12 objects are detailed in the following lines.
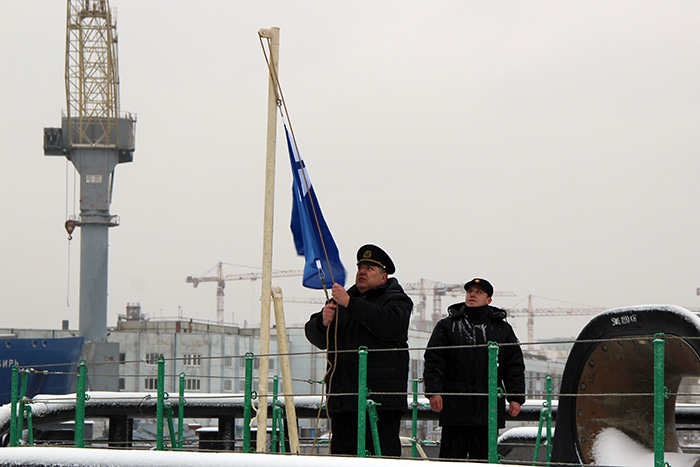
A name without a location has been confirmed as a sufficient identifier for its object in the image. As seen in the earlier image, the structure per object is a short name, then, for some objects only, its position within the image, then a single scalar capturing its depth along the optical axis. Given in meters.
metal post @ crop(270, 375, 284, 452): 16.76
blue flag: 13.94
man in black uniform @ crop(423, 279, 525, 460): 12.56
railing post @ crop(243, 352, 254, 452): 12.30
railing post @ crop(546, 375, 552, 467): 15.28
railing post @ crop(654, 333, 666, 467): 9.40
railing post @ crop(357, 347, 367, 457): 11.14
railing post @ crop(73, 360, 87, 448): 14.31
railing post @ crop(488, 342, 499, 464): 10.45
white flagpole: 13.00
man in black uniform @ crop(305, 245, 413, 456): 12.12
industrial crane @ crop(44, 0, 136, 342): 129.50
